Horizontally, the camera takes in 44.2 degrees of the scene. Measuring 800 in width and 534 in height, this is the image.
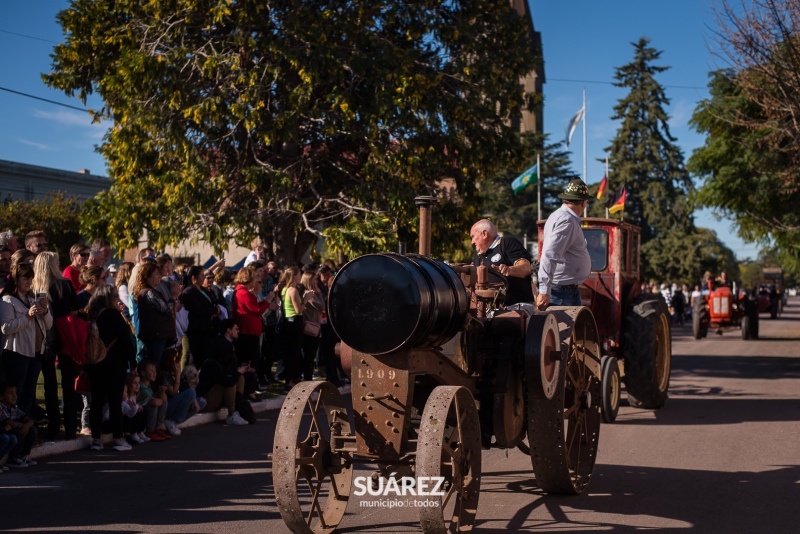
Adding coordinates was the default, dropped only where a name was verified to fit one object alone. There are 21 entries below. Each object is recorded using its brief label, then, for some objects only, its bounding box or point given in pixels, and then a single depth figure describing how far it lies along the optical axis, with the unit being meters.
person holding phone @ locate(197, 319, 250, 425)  11.81
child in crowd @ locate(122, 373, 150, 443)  10.21
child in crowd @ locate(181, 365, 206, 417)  11.23
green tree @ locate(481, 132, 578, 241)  59.19
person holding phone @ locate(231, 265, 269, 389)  13.23
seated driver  7.99
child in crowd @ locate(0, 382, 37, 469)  8.52
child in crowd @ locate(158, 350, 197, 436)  10.89
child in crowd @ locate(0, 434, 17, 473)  8.41
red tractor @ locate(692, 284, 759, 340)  31.20
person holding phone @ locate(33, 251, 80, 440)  9.93
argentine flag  50.03
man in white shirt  8.48
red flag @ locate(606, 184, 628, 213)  23.60
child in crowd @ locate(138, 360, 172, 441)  10.48
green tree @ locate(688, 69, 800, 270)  28.47
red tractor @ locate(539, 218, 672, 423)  12.69
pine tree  66.00
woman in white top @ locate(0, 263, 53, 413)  9.21
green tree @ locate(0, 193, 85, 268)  34.84
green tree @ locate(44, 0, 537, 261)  17.97
